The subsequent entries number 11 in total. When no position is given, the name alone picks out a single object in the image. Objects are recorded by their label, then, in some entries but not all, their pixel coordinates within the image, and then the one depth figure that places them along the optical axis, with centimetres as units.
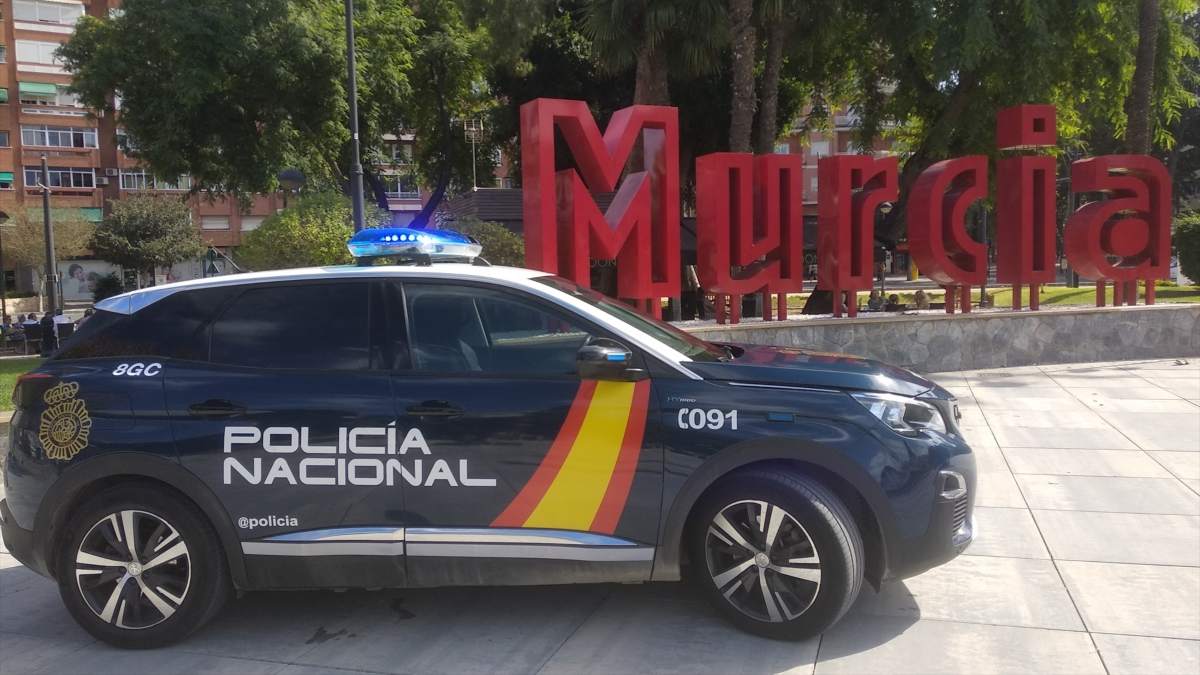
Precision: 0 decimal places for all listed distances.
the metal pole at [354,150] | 1600
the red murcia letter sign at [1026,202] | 1395
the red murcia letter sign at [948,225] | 1355
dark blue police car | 401
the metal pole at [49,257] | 2795
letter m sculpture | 1177
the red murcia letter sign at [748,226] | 1266
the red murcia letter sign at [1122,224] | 1441
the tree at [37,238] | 4472
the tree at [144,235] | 4703
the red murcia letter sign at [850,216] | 1339
